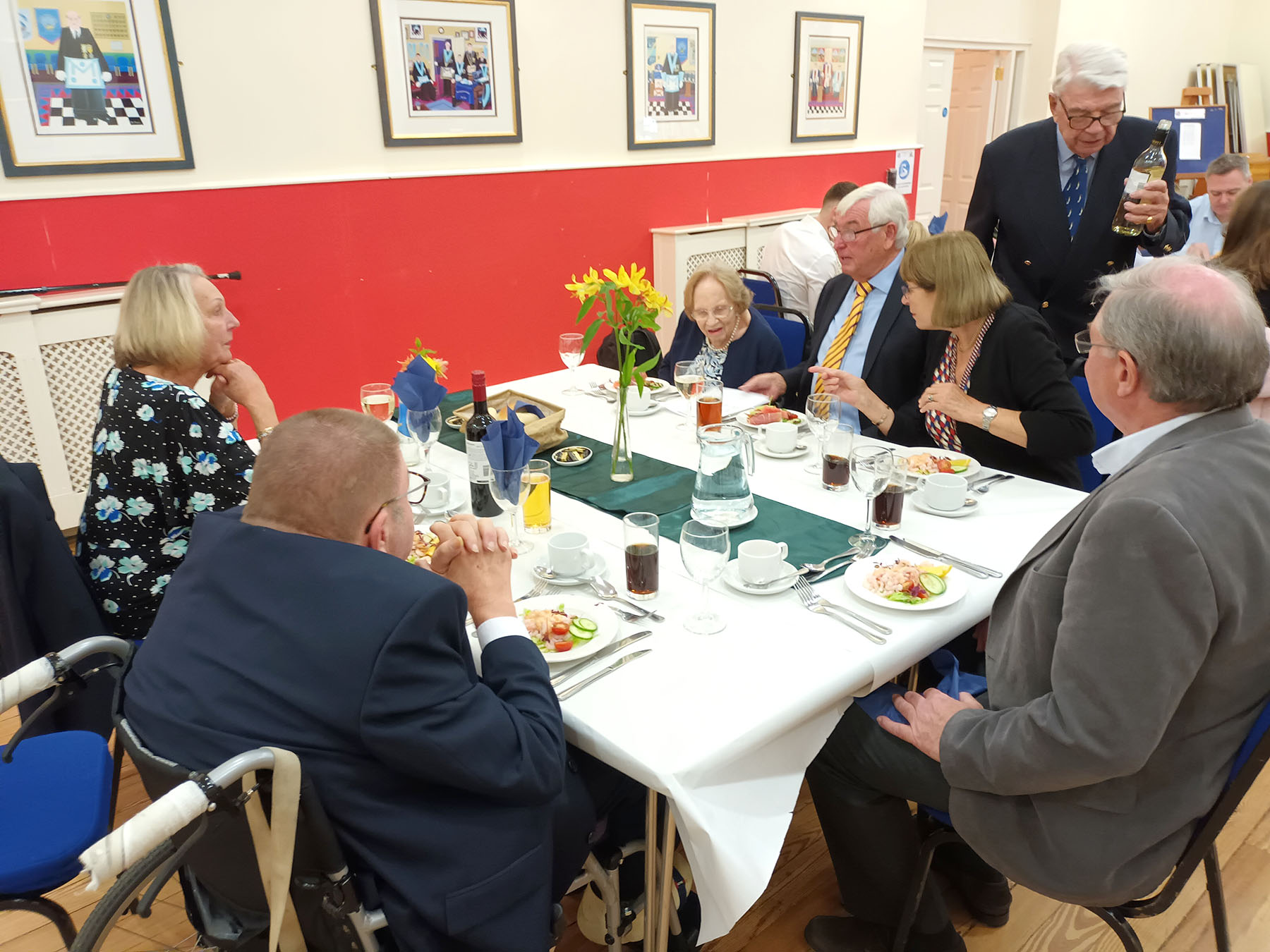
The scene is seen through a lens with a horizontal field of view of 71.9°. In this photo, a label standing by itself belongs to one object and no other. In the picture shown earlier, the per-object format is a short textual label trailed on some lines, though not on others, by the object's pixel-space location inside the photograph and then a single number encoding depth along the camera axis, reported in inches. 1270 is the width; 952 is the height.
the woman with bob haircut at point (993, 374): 87.7
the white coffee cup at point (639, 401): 112.6
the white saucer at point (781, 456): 94.4
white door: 295.1
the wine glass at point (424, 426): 92.1
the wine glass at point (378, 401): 98.9
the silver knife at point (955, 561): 67.5
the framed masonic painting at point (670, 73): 201.2
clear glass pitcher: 78.2
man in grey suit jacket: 45.4
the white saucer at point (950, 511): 78.2
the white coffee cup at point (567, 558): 68.2
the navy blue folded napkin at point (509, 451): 73.5
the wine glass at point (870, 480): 71.1
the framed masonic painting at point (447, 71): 165.5
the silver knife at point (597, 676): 54.4
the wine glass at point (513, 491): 75.2
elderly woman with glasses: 127.3
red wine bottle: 79.7
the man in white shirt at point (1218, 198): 186.2
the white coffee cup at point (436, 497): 83.4
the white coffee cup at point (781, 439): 94.2
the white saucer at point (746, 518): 76.7
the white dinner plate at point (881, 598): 62.2
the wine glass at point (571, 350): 112.2
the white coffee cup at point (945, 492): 77.9
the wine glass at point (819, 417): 90.8
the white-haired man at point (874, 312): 111.6
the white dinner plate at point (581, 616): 57.2
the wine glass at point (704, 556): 59.4
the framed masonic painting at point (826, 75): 238.4
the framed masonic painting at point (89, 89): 131.0
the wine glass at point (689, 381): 104.1
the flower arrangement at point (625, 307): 81.3
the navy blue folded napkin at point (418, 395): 91.5
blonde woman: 77.8
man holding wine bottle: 114.0
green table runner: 74.2
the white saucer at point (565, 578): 67.8
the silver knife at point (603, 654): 56.4
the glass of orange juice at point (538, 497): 76.6
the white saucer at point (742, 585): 65.6
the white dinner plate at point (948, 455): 86.4
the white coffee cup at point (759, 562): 66.4
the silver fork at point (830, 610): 60.3
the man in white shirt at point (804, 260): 178.1
